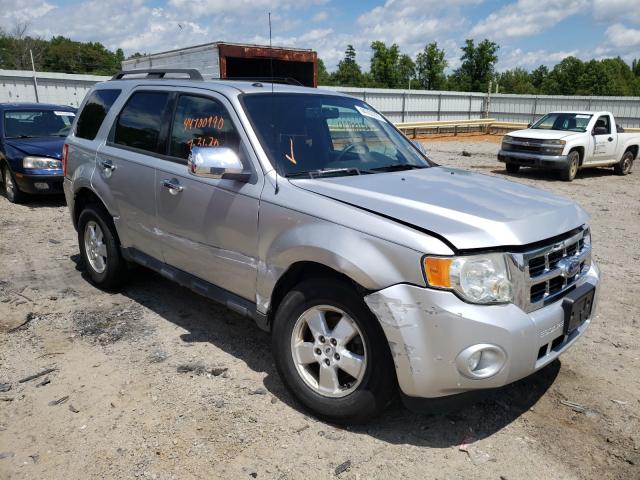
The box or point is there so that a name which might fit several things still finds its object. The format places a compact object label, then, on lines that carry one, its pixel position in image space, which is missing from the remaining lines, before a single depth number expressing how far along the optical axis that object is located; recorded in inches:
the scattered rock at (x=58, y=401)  130.0
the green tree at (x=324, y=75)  2571.9
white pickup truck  525.7
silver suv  101.4
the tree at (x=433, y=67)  2605.8
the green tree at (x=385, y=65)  2568.9
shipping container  525.7
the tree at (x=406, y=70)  2982.3
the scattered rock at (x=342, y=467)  106.1
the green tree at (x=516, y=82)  3693.4
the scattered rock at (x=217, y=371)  143.5
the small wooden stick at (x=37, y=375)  141.5
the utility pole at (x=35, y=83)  761.3
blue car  355.3
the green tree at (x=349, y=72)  2893.7
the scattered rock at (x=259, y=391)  134.3
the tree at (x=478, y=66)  2432.3
